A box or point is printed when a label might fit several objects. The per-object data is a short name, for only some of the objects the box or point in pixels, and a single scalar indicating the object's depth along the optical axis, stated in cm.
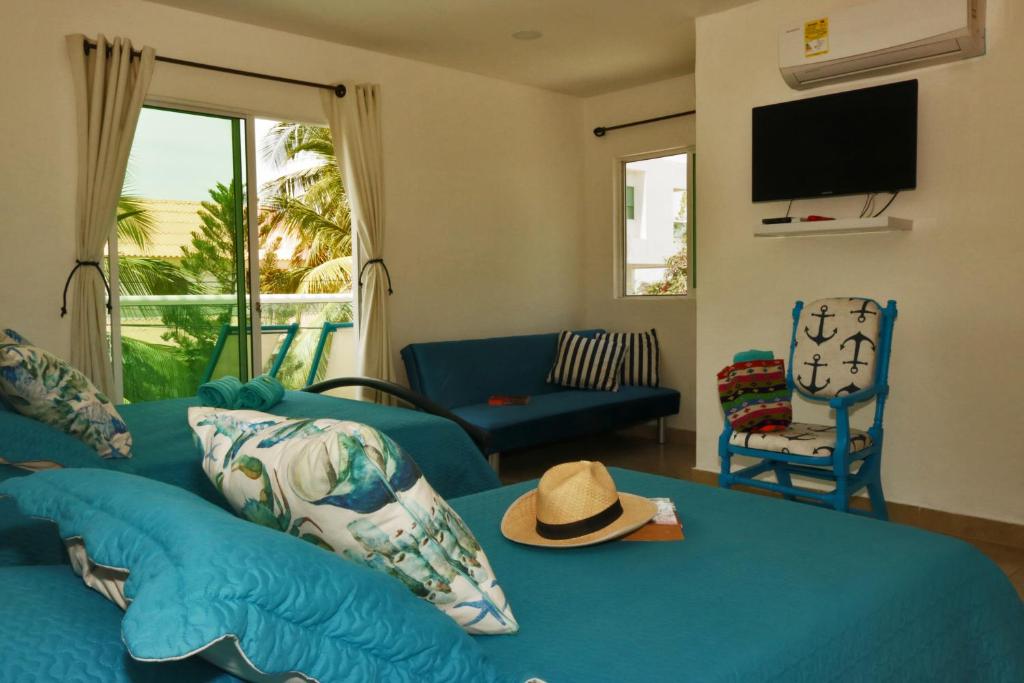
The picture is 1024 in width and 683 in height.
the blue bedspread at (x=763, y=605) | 122
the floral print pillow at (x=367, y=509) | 114
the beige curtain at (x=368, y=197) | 463
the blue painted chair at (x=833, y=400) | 316
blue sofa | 451
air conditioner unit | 321
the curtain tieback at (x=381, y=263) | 476
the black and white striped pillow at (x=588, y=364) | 536
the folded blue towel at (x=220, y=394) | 304
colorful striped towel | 344
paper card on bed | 174
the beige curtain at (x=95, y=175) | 370
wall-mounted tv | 353
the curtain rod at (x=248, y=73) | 371
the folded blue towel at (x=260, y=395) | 309
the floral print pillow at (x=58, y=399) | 224
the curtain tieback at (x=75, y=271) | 371
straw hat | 170
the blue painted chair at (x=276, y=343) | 558
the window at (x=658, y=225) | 566
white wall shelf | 345
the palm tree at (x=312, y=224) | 866
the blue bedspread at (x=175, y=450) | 181
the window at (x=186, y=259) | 404
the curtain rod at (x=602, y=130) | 588
